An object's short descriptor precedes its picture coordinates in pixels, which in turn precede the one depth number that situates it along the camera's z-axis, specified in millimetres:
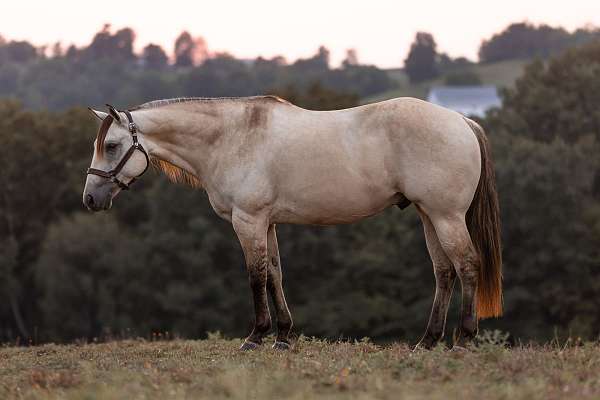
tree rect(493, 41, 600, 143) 59281
